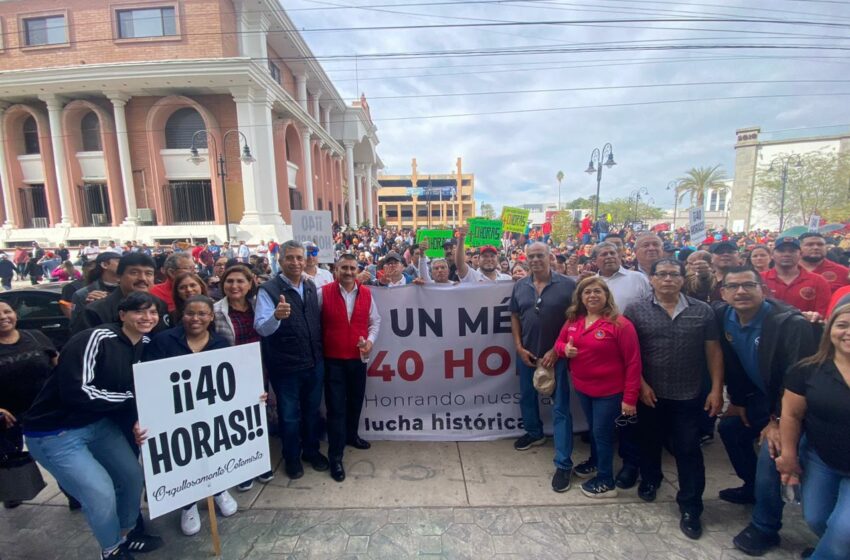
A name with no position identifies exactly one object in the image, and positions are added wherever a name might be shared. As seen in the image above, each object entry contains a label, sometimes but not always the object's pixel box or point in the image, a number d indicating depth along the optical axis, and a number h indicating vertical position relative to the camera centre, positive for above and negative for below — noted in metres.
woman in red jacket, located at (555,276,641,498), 2.91 -1.05
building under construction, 87.46 +6.99
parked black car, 6.12 -1.22
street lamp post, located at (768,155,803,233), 32.14 +6.07
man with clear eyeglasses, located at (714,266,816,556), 2.41 -1.07
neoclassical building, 20.58 +6.48
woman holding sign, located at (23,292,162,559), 2.34 -1.17
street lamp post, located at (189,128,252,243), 17.12 +3.89
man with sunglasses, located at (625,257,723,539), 2.82 -1.05
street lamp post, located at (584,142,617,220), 17.61 +2.97
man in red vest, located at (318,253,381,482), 3.53 -1.01
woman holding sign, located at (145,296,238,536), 2.74 -0.78
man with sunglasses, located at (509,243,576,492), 3.32 -1.02
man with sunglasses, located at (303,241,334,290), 4.72 -0.54
